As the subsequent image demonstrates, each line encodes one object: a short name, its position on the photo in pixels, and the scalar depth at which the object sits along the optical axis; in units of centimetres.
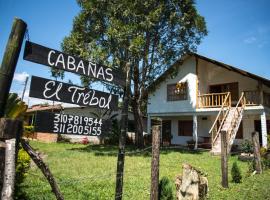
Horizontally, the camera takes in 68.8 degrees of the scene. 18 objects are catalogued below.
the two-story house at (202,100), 1397
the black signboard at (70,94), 237
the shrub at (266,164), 840
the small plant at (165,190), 397
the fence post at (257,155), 755
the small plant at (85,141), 1990
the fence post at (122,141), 305
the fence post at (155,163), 359
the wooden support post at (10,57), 209
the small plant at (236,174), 656
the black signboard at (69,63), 241
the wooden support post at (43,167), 220
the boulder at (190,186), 479
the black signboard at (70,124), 241
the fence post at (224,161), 605
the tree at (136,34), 1268
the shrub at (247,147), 1321
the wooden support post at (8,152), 176
